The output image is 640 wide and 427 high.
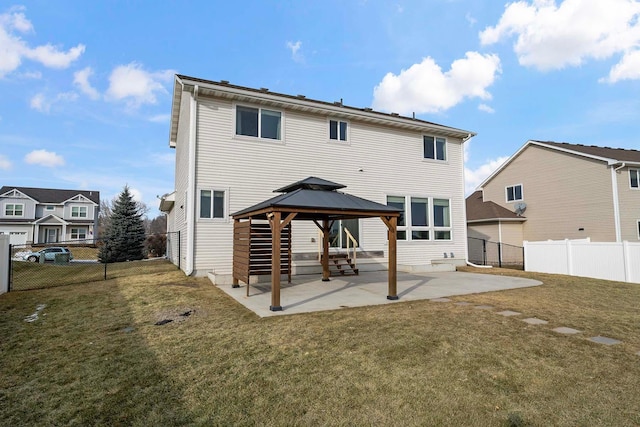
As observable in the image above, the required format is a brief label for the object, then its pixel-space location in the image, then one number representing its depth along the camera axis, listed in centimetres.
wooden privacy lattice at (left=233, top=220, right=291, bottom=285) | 767
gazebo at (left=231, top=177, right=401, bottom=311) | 612
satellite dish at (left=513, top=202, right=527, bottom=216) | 2009
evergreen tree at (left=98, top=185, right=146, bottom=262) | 2445
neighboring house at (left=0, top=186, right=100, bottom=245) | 3403
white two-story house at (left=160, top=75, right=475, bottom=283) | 1023
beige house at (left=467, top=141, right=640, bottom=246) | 1648
